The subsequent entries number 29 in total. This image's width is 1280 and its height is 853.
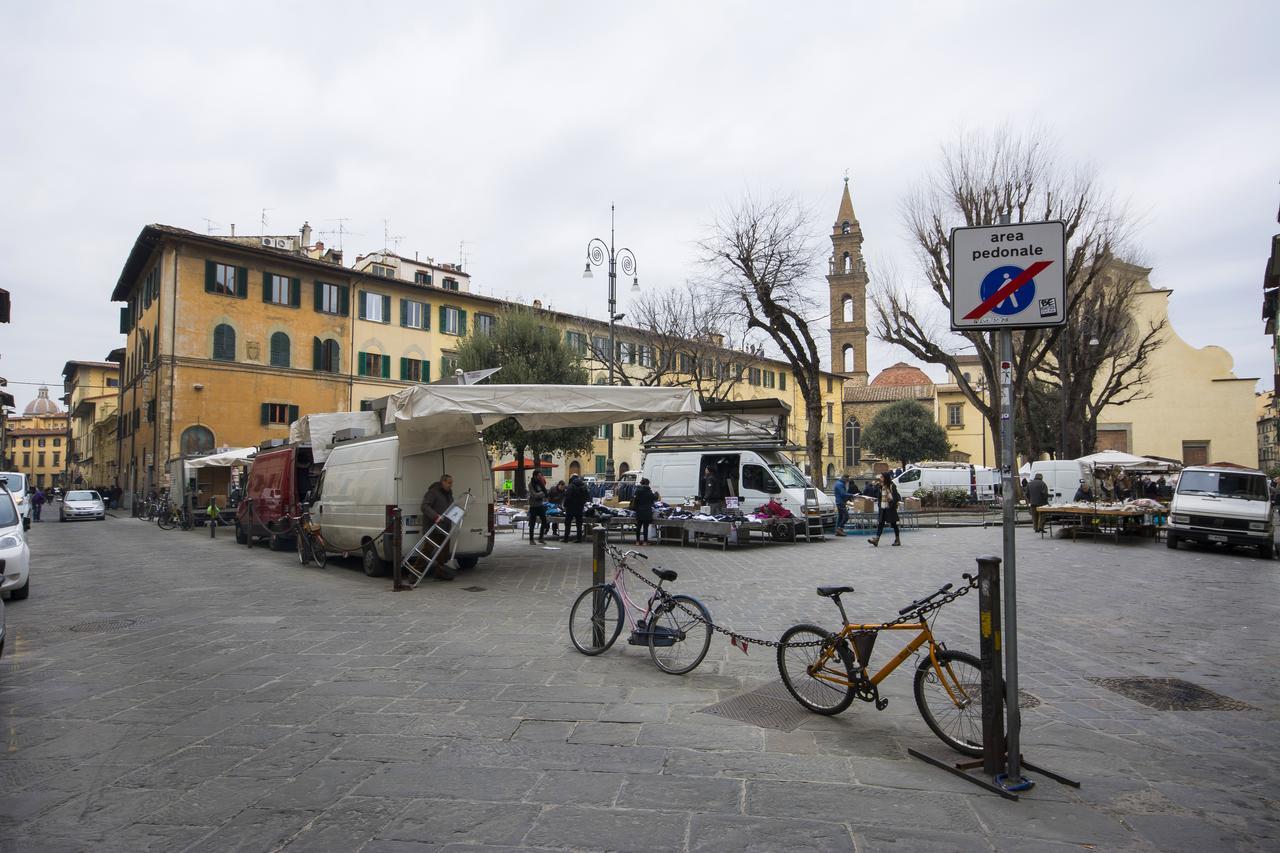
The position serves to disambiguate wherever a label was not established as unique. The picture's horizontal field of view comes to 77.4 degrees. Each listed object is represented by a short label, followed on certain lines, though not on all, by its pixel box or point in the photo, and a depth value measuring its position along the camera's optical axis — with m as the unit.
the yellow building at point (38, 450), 108.31
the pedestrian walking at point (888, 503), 17.00
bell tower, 73.31
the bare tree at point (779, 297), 24.22
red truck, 17.02
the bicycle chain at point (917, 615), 4.34
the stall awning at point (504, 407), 10.59
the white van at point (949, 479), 33.75
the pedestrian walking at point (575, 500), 17.61
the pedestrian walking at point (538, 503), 17.55
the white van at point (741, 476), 17.94
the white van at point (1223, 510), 15.40
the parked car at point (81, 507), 32.97
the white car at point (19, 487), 22.87
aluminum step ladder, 11.21
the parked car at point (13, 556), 9.52
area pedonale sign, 4.00
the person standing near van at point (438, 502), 11.30
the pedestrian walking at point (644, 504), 17.00
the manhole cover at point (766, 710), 4.99
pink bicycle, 6.11
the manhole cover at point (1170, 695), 5.49
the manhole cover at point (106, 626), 7.98
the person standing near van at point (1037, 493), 23.05
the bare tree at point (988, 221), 23.31
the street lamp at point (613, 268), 22.30
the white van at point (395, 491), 11.58
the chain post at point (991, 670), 3.90
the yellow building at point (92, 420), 56.19
